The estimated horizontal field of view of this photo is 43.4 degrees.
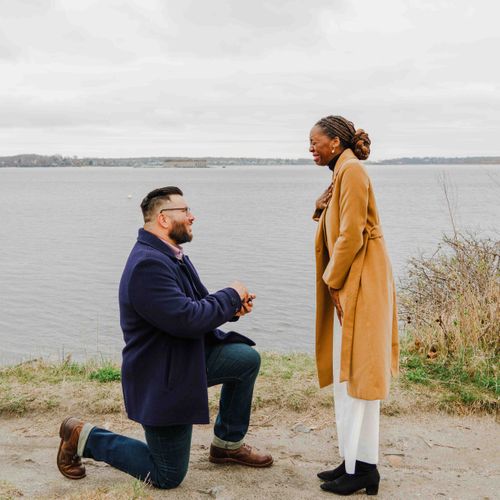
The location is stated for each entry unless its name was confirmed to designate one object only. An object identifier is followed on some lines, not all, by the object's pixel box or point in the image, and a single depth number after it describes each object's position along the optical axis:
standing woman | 3.84
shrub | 5.70
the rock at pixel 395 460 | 4.64
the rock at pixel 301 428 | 5.15
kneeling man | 3.82
